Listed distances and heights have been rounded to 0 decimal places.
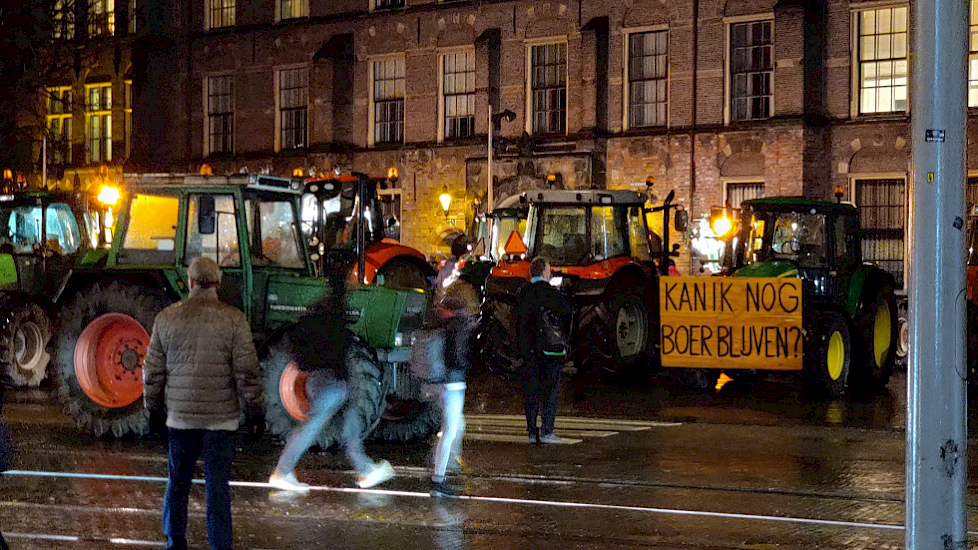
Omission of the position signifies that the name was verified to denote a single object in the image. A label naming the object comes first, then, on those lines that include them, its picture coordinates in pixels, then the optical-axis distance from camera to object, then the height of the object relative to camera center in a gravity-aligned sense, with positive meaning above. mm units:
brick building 30734 +3847
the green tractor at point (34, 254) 19859 -120
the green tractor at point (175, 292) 13859 -454
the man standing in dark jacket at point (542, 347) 14000 -1001
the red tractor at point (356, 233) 21609 +242
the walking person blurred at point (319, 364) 11172 -949
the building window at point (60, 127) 41531 +3680
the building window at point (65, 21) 30906 +5836
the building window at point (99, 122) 41781 +3767
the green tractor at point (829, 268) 19828 -253
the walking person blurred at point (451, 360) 11352 -921
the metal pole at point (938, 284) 6395 -151
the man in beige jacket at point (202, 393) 8180 -873
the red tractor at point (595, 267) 20297 -278
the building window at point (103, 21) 40281 +6600
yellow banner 19297 -1030
